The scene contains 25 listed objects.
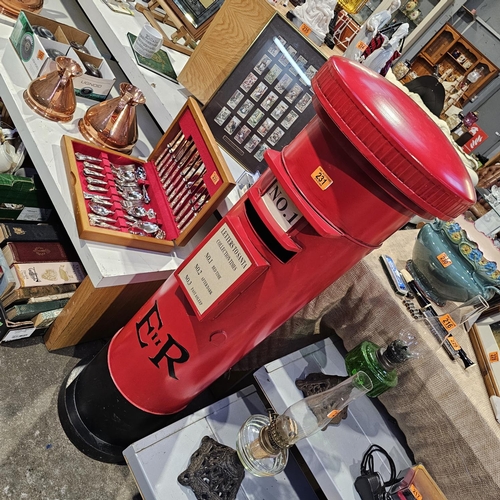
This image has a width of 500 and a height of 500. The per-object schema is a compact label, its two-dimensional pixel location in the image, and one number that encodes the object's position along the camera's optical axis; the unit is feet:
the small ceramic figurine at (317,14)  6.22
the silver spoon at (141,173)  5.82
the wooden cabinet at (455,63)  15.34
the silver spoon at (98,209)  5.01
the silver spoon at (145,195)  5.69
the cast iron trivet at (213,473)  4.15
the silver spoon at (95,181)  5.24
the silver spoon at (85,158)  5.34
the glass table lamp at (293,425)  4.26
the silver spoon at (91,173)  5.26
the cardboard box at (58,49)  5.56
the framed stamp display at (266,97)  5.30
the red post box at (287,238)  2.77
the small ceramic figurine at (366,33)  5.77
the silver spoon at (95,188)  5.18
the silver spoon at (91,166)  5.34
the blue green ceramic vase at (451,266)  4.77
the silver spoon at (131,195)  5.47
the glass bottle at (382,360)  4.47
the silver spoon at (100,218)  4.93
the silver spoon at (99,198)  5.07
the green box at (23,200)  5.60
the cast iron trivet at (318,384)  4.92
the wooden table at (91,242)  4.83
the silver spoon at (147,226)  5.34
